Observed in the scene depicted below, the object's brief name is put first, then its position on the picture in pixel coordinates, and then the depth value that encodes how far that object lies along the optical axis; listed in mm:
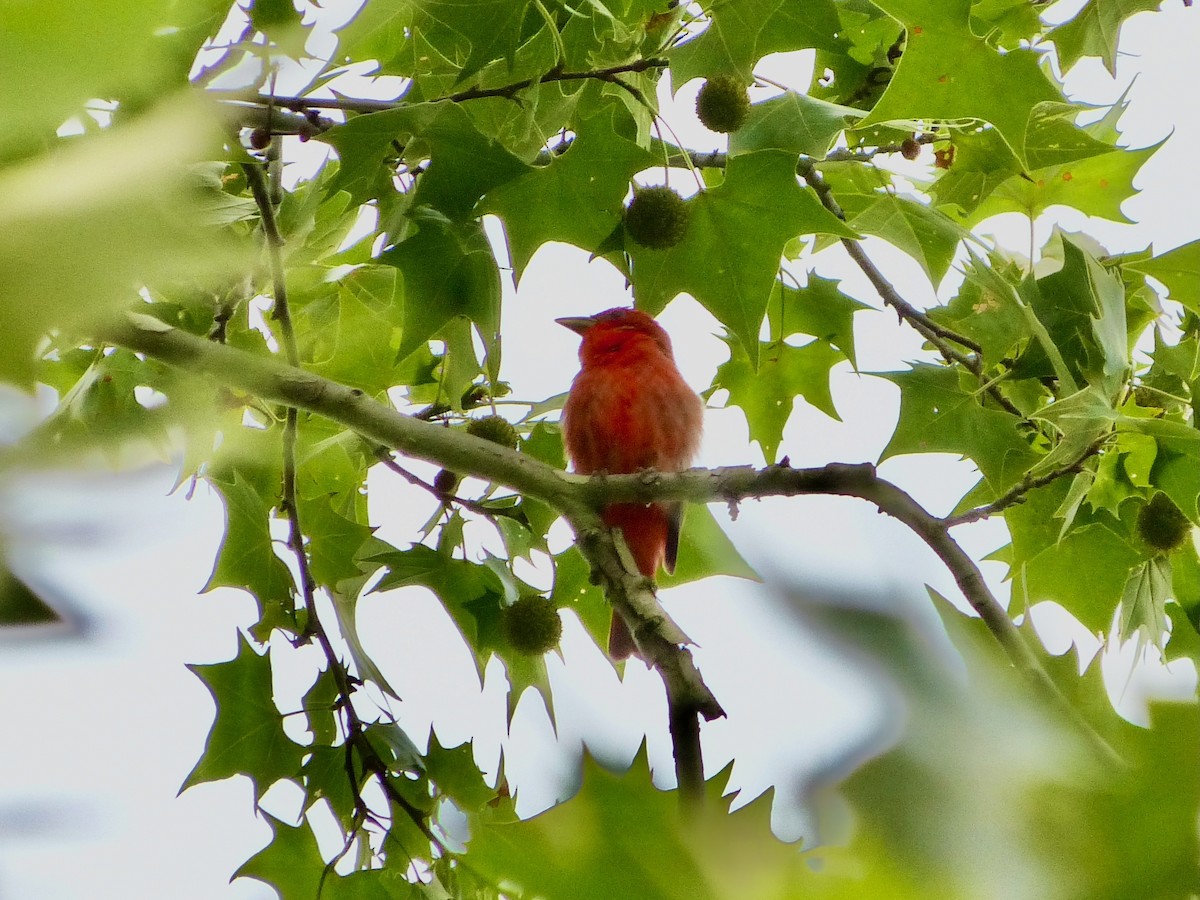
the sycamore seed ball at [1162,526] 7129
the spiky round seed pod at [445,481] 7125
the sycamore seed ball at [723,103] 6730
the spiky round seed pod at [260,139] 5256
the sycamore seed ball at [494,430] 7375
